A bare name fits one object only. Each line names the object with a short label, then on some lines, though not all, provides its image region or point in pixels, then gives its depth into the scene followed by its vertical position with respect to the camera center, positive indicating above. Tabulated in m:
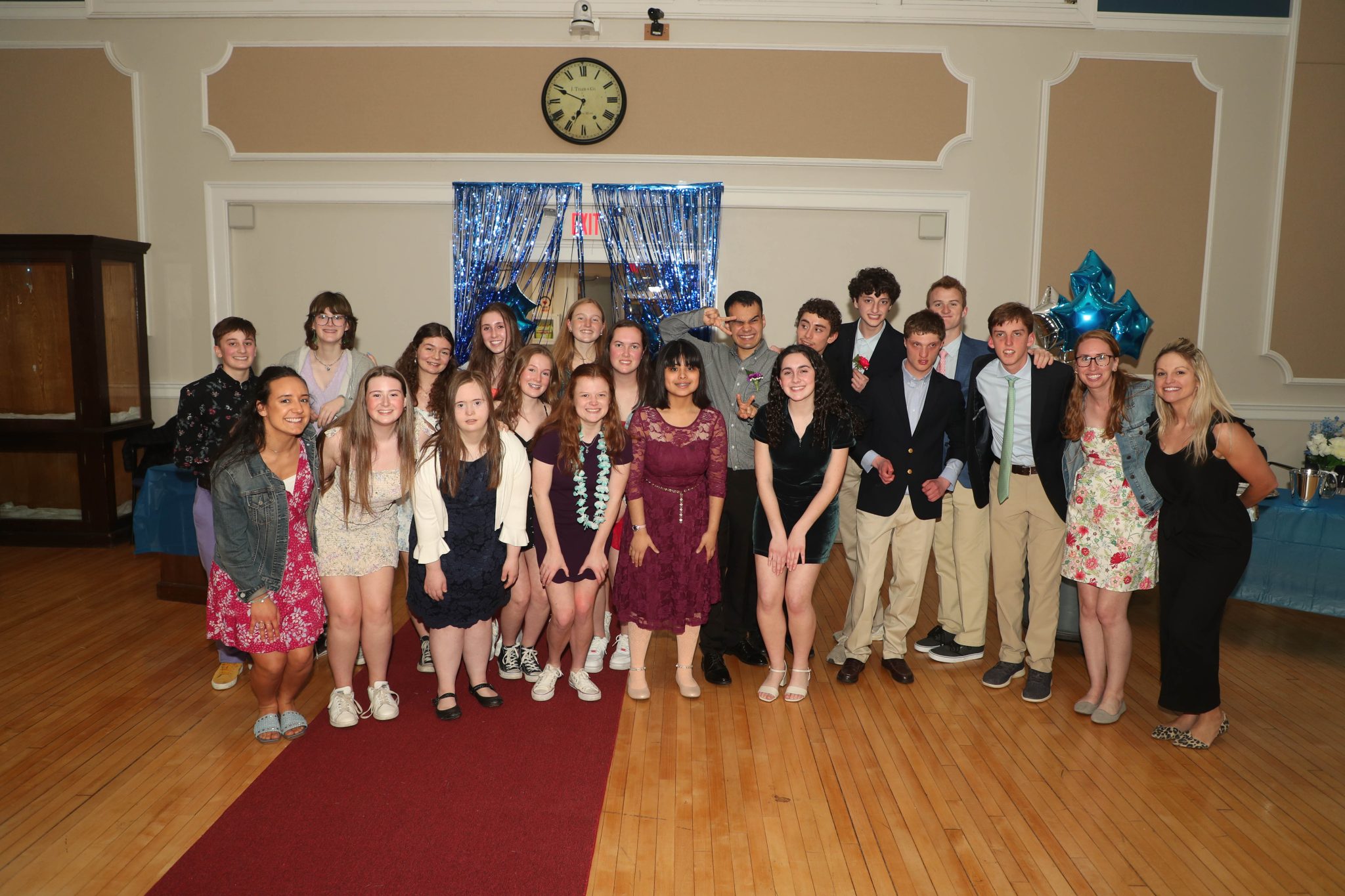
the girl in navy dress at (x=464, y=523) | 3.22 -0.66
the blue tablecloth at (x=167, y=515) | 4.81 -0.96
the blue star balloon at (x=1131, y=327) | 4.80 +0.18
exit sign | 6.13 +0.89
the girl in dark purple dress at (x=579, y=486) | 3.42 -0.54
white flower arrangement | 4.56 -0.45
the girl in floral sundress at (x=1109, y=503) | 3.25 -0.54
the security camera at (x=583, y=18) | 5.79 +2.20
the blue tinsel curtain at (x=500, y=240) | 6.07 +0.76
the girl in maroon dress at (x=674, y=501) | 3.42 -0.60
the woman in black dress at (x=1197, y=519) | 3.04 -0.56
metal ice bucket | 4.39 -0.62
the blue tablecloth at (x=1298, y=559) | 4.21 -0.96
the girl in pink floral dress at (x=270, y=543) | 2.98 -0.69
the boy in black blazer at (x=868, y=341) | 3.92 +0.06
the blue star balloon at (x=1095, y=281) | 4.82 +0.43
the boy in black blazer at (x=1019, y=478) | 3.54 -0.50
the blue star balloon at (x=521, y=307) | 6.05 +0.29
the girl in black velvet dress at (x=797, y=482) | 3.44 -0.52
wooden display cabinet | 5.89 -0.36
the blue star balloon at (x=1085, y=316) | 4.79 +0.23
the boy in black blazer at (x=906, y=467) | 3.66 -0.47
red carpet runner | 2.41 -1.45
